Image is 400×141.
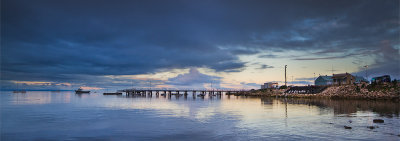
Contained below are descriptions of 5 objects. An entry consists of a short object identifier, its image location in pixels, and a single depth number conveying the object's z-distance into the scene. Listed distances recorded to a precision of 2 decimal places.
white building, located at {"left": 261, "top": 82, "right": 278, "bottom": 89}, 160.25
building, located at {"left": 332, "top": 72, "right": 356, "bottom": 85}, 97.84
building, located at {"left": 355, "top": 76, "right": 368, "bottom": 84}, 124.94
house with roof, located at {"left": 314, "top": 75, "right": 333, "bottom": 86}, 114.98
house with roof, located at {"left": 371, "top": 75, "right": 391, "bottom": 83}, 80.98
